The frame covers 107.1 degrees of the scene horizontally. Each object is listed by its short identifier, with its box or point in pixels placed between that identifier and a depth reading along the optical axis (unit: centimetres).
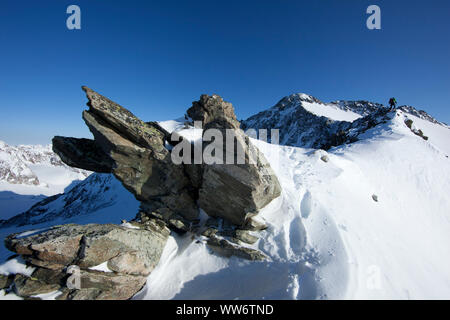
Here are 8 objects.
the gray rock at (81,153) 1383
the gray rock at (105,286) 929
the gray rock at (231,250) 1056
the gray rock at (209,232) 1238
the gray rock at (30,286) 869
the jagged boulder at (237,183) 1075
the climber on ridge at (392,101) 3183
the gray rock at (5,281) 882
